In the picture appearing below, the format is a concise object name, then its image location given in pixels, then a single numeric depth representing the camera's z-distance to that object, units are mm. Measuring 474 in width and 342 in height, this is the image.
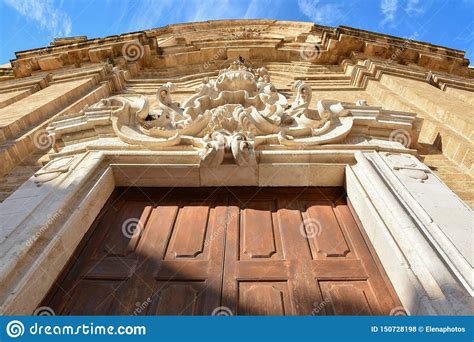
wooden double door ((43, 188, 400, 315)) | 2484
